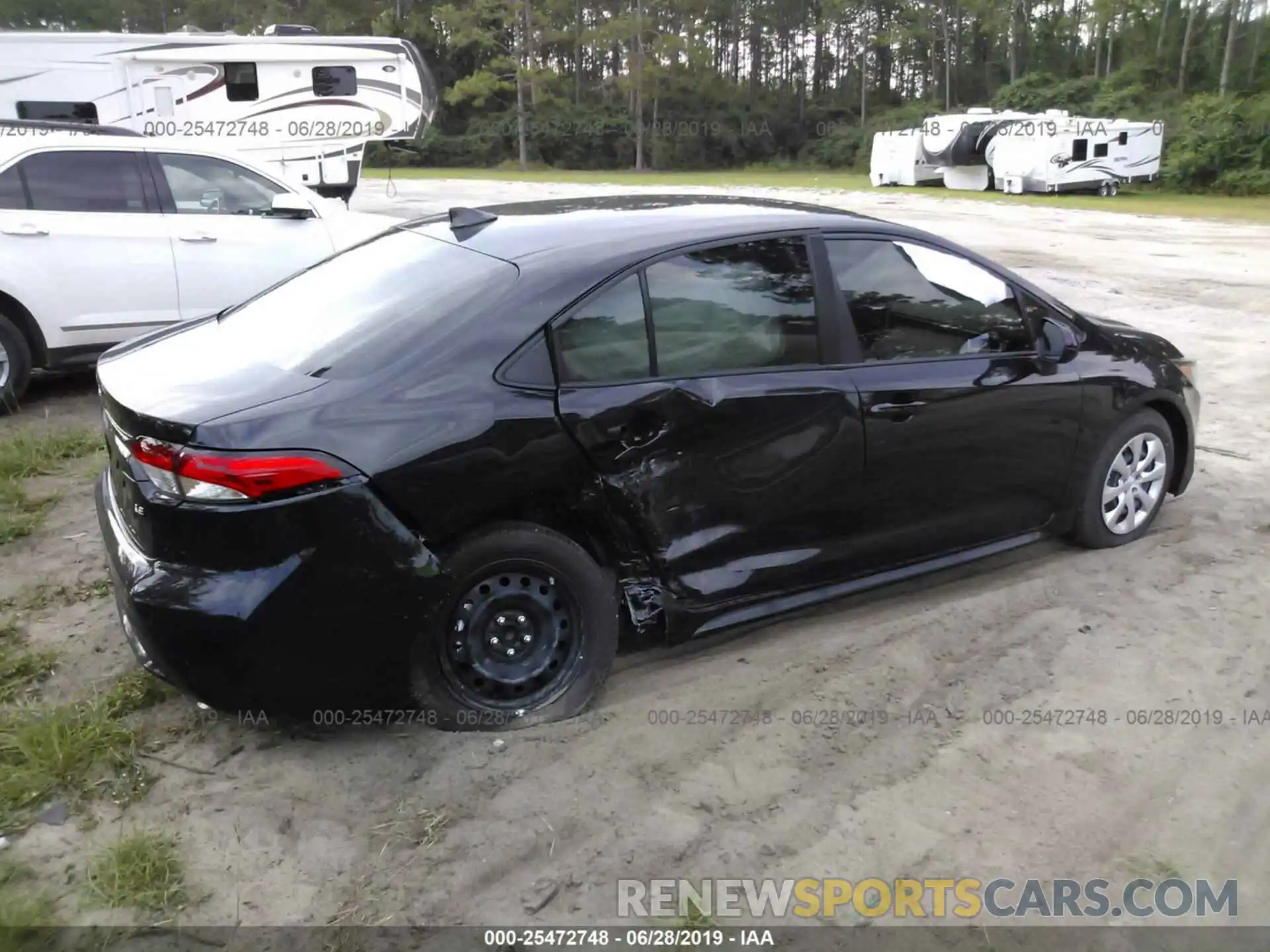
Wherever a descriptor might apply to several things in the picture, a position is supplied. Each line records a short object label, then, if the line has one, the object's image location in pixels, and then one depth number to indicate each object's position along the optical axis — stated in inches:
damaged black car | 118.5
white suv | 276.7
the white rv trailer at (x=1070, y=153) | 1179.3
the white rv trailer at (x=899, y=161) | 1357.0
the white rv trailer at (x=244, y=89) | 673.0
